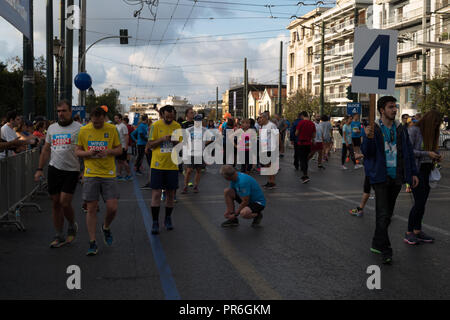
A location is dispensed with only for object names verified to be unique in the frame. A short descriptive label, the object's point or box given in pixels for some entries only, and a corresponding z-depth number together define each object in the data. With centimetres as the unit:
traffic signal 2567
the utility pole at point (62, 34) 2091
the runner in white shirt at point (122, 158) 1405
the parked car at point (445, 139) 2803
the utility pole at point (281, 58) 4073
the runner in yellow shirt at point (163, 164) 738
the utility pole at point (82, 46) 2598
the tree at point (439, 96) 2961
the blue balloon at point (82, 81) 1923
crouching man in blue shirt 777
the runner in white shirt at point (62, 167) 650
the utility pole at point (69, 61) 1962
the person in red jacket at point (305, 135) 1404
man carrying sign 582
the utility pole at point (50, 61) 1709
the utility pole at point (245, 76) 4698
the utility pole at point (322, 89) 3074
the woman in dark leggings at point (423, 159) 661
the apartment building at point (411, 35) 4262
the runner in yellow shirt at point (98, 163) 622
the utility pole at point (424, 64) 3171
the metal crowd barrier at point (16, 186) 786
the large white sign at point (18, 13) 901
